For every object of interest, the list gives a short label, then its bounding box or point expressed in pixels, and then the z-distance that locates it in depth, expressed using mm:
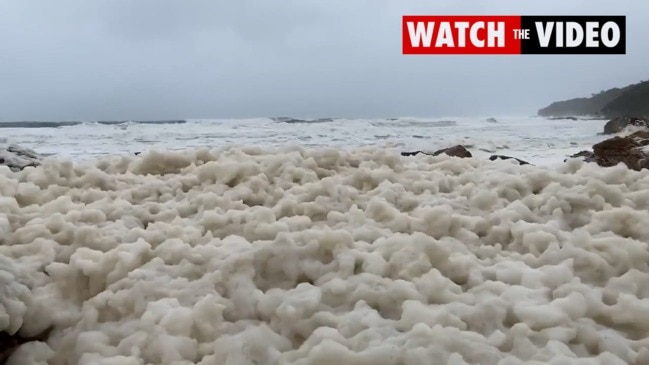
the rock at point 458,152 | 4254
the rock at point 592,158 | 5091
